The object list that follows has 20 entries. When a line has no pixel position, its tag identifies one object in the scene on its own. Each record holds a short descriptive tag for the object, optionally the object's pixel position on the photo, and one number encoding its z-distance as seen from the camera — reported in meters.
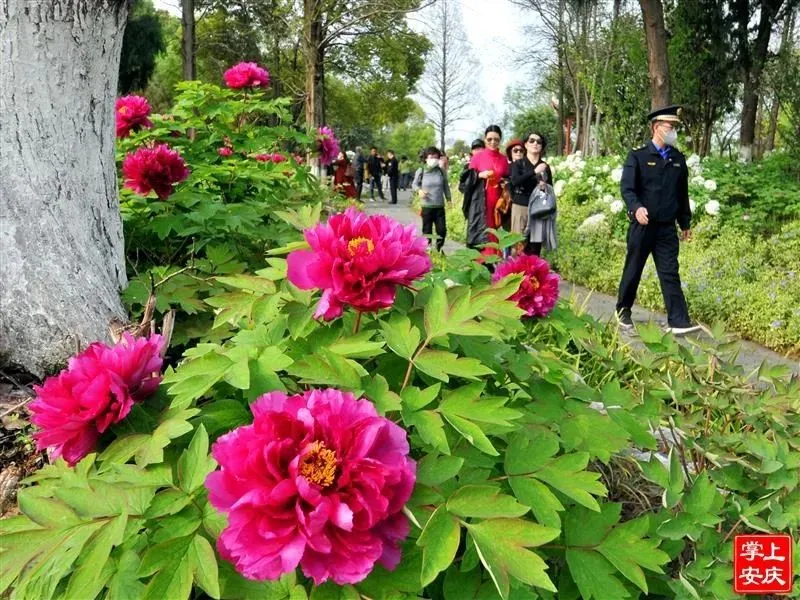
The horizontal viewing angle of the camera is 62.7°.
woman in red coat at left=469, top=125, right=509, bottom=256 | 7.89
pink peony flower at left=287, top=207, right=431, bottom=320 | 1.26
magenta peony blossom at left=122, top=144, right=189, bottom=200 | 3.07
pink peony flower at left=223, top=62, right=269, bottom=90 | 4.39
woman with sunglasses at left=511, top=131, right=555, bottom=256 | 7.76
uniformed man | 6.07
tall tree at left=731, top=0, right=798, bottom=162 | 17.62
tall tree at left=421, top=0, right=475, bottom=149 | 48.72
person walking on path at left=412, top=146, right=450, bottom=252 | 10.44
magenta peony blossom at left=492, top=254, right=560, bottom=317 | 1.97
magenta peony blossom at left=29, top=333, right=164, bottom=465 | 1.26
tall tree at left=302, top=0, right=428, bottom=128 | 14.91
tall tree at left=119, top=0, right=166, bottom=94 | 25.70
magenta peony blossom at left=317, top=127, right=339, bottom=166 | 4.99
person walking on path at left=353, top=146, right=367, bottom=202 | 26.93
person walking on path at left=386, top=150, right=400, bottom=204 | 26.64
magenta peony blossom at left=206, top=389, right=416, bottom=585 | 0.92
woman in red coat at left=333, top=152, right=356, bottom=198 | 15.62
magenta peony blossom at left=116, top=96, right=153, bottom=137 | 4.01
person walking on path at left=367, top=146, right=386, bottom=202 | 25.69
